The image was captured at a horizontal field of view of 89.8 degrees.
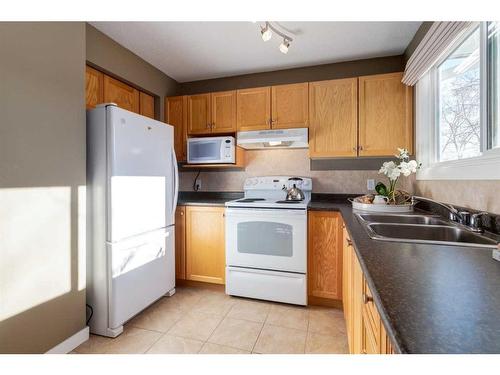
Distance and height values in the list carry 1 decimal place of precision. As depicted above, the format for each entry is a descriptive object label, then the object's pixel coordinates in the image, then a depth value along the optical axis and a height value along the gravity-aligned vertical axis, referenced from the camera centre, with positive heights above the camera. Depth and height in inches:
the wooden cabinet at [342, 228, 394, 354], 29.0 -20.2
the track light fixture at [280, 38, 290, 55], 80.2 +45.8
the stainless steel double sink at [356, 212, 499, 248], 44.6 -9.0
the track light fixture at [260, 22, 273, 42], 71.4 +44.1
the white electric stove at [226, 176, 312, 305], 86.8 -22.7
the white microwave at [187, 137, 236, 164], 105.0 +15.8
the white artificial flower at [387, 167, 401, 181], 73.2 +3.9
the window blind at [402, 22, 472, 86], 57.3 +36.5
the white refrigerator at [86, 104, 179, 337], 69.7 -8.3
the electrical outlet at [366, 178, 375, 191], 103.3 +1.0
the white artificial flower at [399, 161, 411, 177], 71.0 +5.3
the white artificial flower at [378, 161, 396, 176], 76.2 +5.9
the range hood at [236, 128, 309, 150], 97.7 +19.3
